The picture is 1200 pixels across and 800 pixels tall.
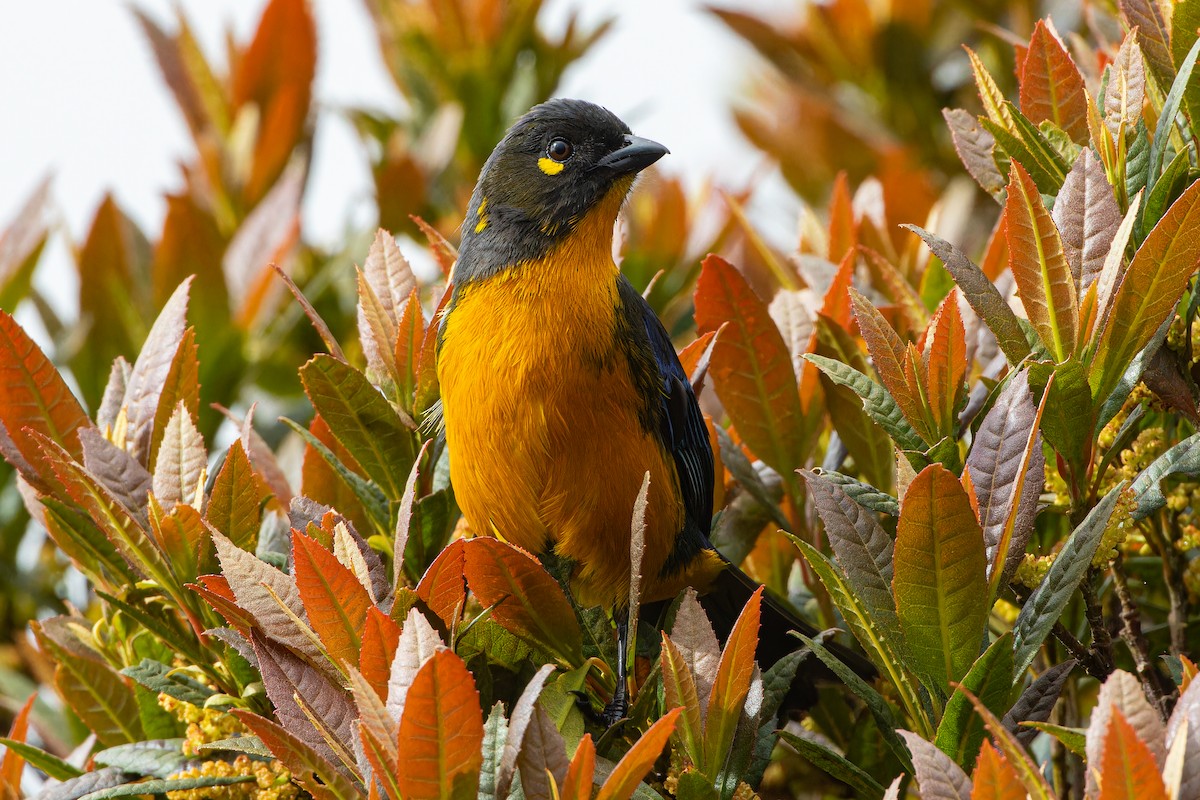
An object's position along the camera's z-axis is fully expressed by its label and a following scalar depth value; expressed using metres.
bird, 3.71
